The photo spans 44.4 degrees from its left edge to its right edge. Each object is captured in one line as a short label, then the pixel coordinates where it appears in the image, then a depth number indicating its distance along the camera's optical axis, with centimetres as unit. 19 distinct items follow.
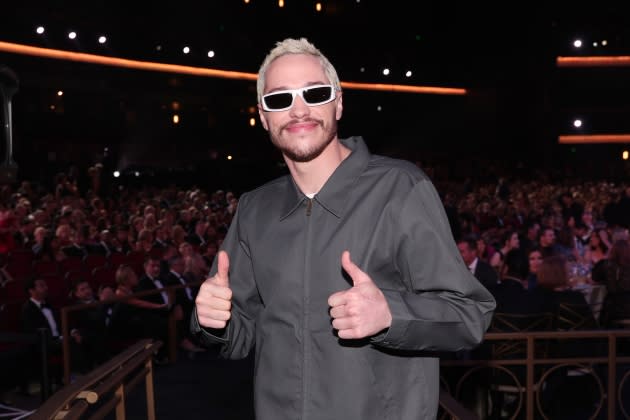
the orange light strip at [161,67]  2128
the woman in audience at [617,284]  657
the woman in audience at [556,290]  573
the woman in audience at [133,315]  805
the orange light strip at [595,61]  2870
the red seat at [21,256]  972
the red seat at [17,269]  944
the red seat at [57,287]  824
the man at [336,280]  165
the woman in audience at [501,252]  852
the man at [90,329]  771
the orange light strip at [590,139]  2964
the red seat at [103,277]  930
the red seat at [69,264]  967
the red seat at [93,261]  1009
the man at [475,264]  676
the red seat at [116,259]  1031
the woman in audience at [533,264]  732
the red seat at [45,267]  925
